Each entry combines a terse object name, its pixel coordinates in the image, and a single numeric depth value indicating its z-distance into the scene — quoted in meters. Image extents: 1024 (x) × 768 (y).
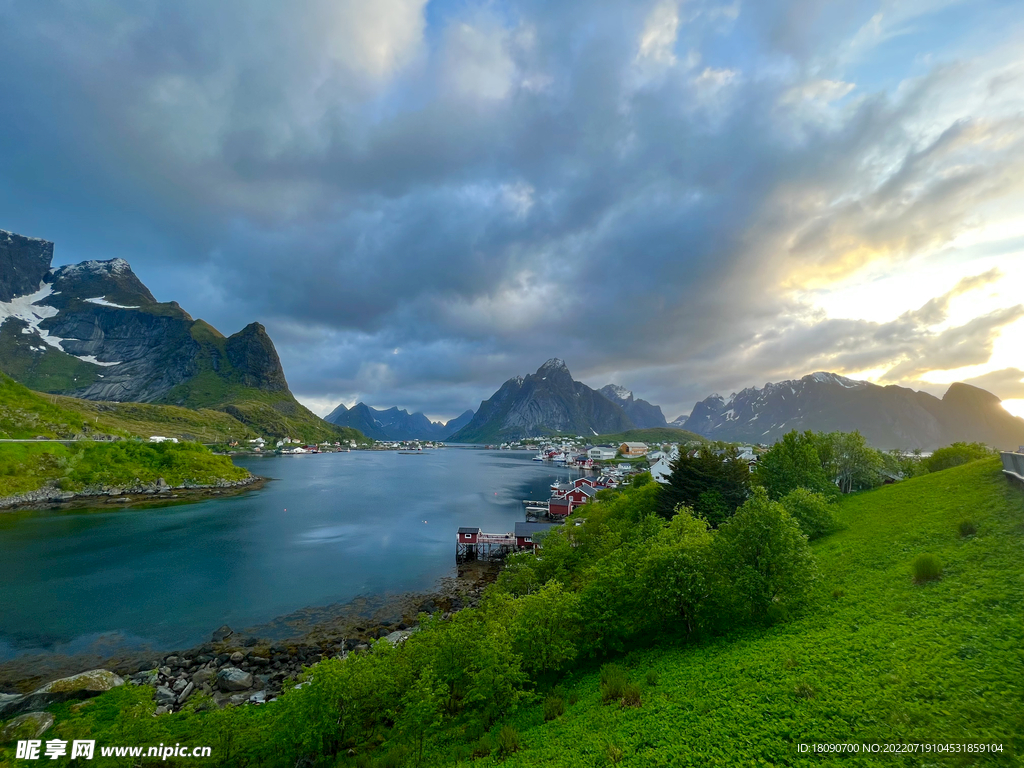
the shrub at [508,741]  13.18
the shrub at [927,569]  16.87
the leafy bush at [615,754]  10.79
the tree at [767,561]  17.44
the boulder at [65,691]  19.75
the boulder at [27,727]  16.66
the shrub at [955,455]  49.06
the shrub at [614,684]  14.82
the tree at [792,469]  43.41
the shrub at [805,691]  11.48
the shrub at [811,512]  31.28
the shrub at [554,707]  15.08
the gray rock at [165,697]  23.14
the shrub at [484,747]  13.57
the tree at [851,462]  52.28
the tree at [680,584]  17.78
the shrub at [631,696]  13.97
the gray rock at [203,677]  25.39
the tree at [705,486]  38.16
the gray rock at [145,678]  24.72
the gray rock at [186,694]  23.56
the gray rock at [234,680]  24.94
